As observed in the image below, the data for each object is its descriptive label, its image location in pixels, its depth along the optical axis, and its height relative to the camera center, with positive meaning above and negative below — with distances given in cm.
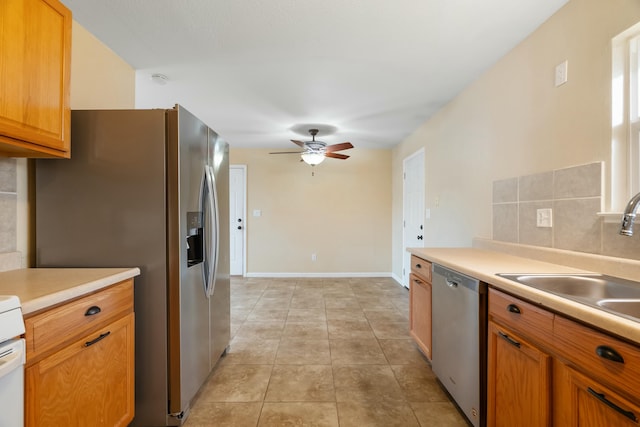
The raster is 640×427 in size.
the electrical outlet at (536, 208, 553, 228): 165 -3
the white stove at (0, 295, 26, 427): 82 -44
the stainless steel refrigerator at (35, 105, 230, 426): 151 -3
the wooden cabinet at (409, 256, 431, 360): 202 -70
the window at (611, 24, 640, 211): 128 +44
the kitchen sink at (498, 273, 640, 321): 101 -32
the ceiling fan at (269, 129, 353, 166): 381 +83
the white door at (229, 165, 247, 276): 517 -6
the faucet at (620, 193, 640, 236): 105 -1
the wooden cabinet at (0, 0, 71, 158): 112 +59
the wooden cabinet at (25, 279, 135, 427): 98 -61
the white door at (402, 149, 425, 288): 386 +12
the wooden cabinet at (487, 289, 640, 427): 76 -53
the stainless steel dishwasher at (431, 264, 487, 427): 140 -70
